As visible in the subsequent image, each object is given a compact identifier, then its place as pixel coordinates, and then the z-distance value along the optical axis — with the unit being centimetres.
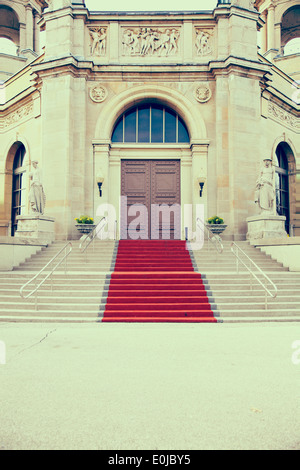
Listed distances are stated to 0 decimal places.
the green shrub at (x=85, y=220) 1781
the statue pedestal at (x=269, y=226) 1691
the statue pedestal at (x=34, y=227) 1708
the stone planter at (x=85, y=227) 1767
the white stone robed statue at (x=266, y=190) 1719
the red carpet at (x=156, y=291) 993
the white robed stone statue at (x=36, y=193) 1728
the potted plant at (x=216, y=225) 1776
